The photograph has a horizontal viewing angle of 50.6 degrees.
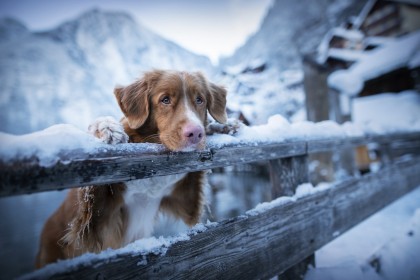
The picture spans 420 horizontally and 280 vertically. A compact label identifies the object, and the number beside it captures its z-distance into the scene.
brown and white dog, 0.76
